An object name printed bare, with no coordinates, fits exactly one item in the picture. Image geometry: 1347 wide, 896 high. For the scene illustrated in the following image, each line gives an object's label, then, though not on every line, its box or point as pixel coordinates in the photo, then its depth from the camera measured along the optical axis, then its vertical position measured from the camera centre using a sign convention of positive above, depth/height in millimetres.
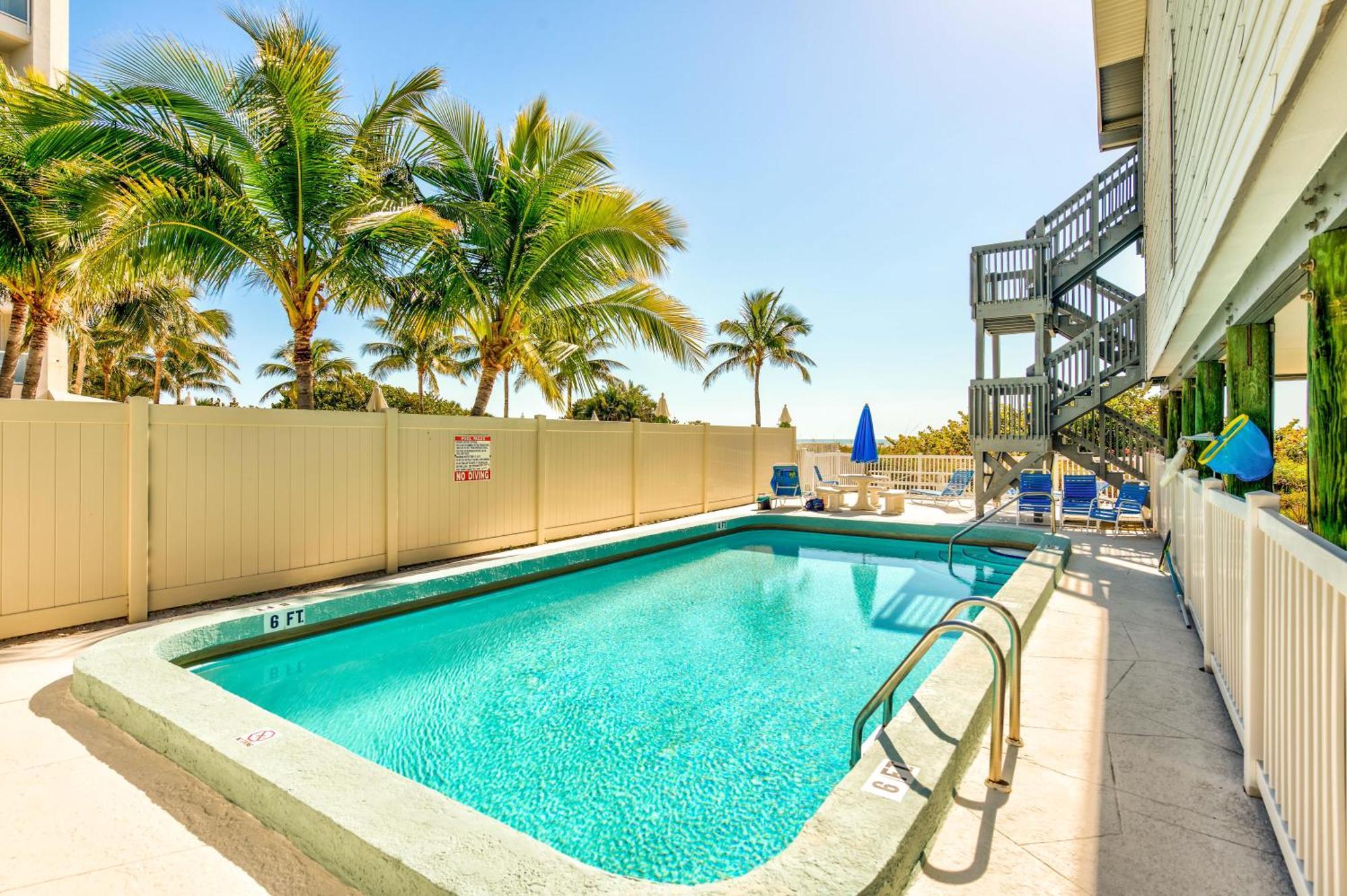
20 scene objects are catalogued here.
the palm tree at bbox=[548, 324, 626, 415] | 10258 +1635
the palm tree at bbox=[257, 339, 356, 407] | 31359 +4808
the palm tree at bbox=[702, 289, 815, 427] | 24266 +4543
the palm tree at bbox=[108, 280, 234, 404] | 15078 +4275
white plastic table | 12391 -829
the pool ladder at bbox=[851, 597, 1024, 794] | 2412 -946
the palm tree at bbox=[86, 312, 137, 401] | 24984 +4437
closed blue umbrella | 12820 +62
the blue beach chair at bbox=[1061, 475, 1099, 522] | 9914 -751
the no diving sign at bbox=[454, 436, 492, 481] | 7613 -114
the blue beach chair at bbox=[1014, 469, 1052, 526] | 10109 -674
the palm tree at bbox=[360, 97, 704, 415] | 8180 +3045
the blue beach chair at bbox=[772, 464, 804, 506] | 13492 -740
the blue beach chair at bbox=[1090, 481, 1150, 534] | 9445 -889
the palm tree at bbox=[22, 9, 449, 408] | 5828 +3059
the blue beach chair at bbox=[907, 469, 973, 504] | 13758 -886
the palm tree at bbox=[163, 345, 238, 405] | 35875 +4759
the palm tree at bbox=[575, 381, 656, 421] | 27922 +2000
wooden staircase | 10258 +1932
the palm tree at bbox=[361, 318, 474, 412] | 28172 +4548
